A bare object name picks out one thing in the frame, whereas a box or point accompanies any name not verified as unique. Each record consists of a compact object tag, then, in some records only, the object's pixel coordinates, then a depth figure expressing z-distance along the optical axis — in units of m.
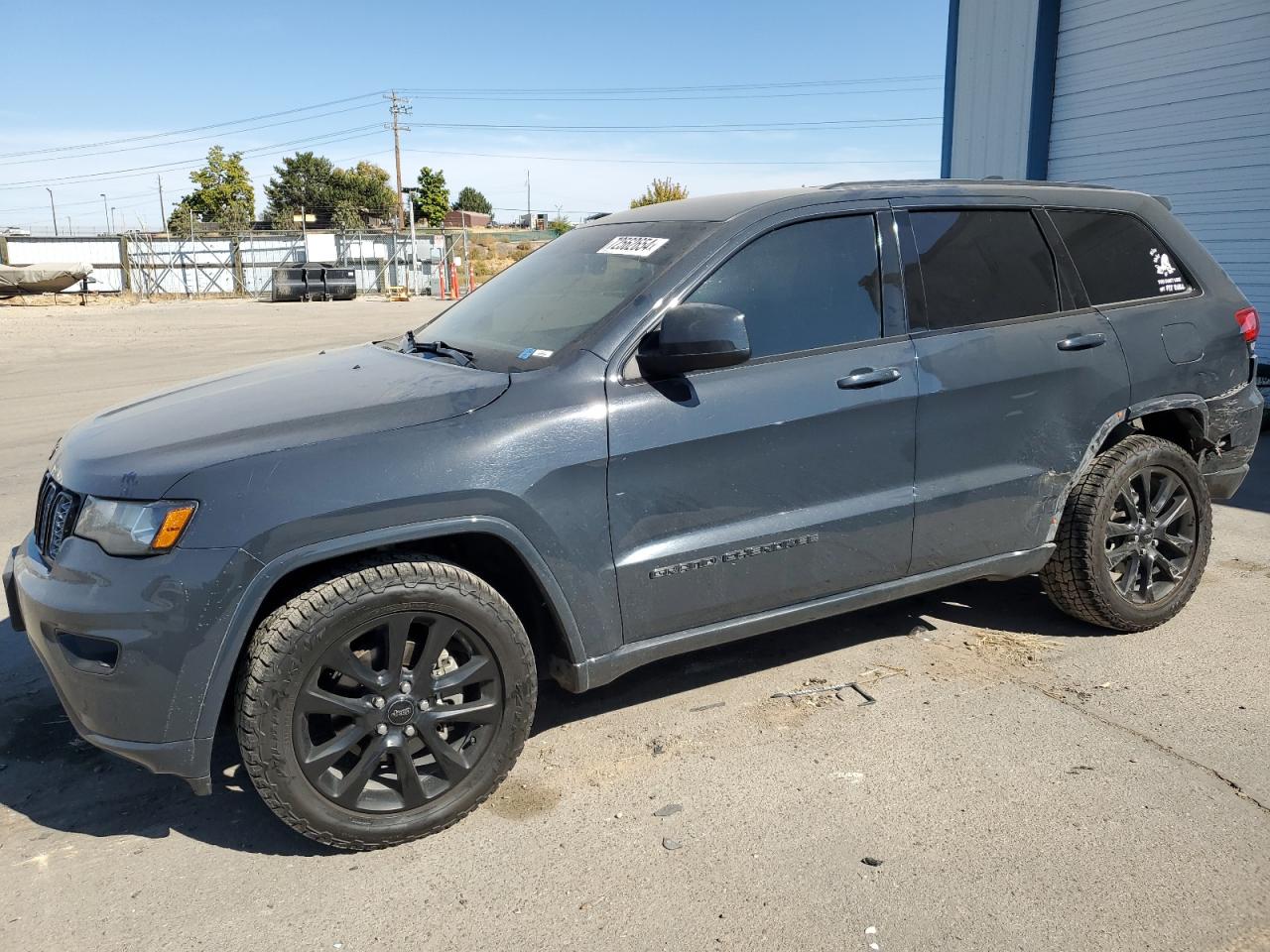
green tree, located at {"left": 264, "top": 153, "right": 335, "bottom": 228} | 81.62
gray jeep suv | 2.66
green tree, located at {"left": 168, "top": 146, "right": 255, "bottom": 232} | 70.06
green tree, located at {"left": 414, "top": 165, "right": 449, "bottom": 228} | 79.25
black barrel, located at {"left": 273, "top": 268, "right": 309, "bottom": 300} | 37.75
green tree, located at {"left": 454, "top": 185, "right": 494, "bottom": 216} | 116.50
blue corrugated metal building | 9.91
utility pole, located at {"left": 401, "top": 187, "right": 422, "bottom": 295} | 41.84
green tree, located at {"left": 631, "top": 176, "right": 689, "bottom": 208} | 39.69
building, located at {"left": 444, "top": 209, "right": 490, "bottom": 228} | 94.89
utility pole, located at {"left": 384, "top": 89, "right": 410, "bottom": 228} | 62.31
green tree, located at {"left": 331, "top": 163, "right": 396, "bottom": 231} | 80.50
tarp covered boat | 34.06
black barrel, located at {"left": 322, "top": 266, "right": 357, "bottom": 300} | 38.38
